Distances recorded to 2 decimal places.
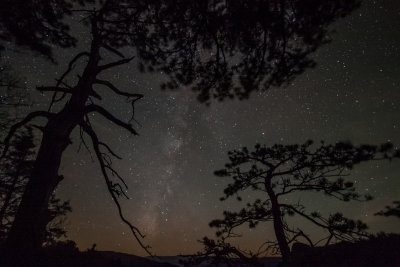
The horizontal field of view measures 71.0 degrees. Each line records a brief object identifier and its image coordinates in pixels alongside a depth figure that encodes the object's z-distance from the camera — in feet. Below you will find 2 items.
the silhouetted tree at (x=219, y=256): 25.96
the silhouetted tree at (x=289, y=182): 27.53
